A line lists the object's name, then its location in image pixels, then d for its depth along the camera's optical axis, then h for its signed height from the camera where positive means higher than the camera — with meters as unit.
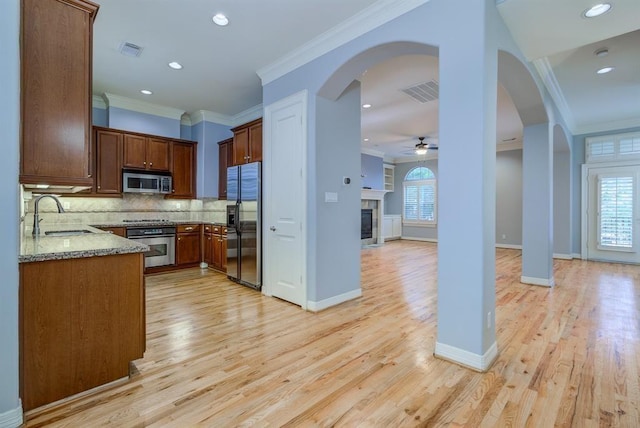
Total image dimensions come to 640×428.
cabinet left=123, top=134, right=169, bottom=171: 5.06 +1.01
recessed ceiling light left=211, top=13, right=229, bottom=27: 2.87 +1.87
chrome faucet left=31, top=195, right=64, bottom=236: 2.78 -0.15
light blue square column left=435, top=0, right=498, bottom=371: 2.16 +0.14
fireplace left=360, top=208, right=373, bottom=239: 9.20 -0.37
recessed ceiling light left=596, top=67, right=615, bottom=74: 4.00 +1.92
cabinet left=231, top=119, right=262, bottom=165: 4.24 +1.01
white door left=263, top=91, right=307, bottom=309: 3.54 +0.15
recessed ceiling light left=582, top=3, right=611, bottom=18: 2.30 +1.59
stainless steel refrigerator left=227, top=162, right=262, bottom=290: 4.23 -0.22
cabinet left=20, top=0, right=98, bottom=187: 1.80 +0.75
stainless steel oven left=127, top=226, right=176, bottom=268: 4.90 -0.53
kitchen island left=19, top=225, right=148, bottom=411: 1.69 -0.65
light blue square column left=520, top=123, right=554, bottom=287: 4.50 +0.09
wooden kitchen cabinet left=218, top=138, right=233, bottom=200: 5.38 +0.91
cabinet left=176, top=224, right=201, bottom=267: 5.38 -0.63
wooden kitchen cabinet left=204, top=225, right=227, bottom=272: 5.13 -0.64
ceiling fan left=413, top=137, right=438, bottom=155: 7.46 +1.61
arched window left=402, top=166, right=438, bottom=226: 9.95 +0.48
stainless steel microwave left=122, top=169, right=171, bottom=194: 5.03 +0.50
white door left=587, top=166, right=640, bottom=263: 6.20 -0.06
